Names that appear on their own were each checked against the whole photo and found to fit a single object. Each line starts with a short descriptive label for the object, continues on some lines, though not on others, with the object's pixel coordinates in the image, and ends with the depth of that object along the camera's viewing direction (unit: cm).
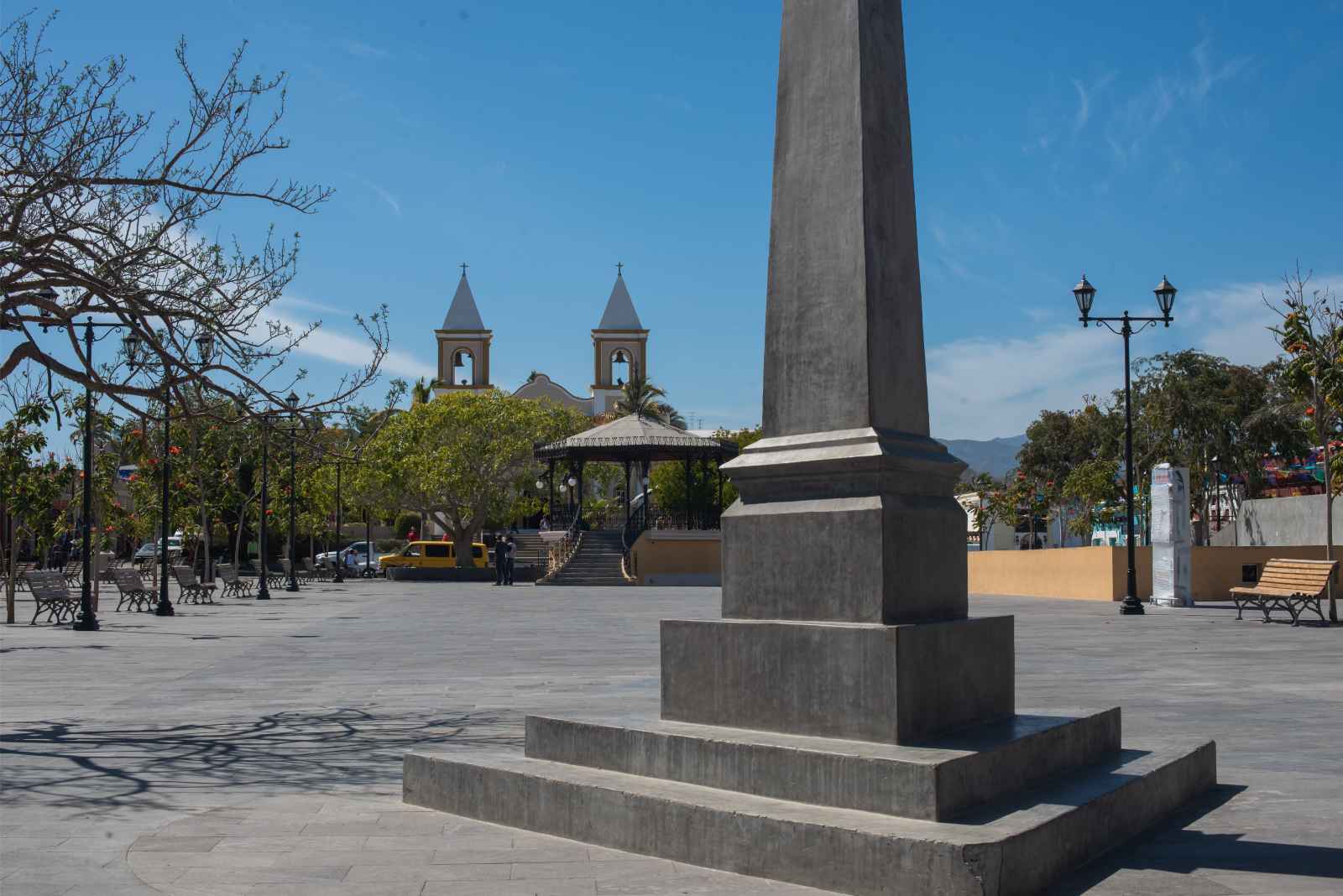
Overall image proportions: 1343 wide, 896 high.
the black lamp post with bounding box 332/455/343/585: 4894
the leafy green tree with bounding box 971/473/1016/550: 4578
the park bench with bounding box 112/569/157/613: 2620
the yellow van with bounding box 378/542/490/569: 5428
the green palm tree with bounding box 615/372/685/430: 7800
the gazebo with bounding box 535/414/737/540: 4228
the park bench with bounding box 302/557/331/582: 5192
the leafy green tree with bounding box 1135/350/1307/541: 4644
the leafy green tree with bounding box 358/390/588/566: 5325
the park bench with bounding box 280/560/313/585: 4442
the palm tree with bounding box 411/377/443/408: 8513
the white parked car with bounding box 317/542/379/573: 5838
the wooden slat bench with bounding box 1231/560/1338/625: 1978
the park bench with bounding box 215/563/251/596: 3453
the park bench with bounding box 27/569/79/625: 2170
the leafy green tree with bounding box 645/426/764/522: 6600
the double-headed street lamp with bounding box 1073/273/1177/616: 2328
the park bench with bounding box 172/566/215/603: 2984
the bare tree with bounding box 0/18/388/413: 1020
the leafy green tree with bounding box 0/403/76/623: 2545
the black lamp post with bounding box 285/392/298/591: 4003
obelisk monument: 476
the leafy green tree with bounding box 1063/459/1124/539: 4512
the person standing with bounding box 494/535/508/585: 4316
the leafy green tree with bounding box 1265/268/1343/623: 2036
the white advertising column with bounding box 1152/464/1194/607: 2514
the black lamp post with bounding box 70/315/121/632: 2006
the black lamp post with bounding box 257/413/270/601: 3369
